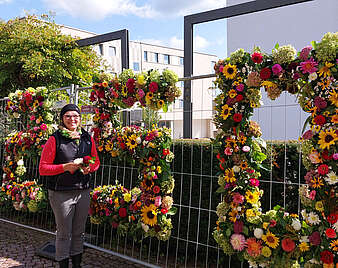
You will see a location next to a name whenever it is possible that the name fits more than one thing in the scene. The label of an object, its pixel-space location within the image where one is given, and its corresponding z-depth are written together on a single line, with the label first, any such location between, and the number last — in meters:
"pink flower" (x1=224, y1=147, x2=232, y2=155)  3.09
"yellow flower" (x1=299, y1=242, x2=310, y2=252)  2.67
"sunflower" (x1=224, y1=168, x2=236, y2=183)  3.08
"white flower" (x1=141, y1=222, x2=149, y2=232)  3.71
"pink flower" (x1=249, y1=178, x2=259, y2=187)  3.04
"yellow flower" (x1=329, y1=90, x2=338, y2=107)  2.52
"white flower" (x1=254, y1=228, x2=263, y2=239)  2.91
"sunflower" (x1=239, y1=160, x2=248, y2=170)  3.05
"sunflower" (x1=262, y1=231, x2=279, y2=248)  2.82
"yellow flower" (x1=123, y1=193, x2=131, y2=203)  3.97
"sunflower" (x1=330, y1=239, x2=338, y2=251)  2.52
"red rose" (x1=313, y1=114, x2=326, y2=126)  2.57
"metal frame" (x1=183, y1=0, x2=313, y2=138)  4.93
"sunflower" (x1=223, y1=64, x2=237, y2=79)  3.04
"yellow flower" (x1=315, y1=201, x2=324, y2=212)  2.59
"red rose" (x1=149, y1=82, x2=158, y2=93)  3.70
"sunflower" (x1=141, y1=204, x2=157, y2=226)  3.67
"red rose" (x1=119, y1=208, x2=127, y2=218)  3.97
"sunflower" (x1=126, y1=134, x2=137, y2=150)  3.85
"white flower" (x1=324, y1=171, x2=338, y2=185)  2.52
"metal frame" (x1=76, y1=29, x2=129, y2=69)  6.64
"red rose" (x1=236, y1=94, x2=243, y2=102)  3.02
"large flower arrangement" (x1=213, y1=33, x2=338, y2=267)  2.56
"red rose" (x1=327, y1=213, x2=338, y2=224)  2.53
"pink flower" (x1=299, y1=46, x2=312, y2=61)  2.70
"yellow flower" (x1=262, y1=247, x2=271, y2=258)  2.84
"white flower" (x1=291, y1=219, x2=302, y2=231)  2.74
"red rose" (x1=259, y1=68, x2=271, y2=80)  2.88
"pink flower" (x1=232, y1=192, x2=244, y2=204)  3.04
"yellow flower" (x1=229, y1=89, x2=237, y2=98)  3.04
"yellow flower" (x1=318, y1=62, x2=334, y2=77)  2.53
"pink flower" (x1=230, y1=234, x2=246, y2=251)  2.96
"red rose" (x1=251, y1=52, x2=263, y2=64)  2.94
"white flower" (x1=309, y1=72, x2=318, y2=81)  2.61
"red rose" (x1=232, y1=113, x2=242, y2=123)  3.02
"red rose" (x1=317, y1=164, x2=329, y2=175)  2.56
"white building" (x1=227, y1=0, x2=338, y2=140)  14.01
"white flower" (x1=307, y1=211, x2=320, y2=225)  2.62
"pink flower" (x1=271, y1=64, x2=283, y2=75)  2.82
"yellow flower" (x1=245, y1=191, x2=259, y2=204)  3.04
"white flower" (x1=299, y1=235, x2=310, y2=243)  2.69
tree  8.38
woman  3.37
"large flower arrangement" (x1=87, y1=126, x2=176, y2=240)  3.69
